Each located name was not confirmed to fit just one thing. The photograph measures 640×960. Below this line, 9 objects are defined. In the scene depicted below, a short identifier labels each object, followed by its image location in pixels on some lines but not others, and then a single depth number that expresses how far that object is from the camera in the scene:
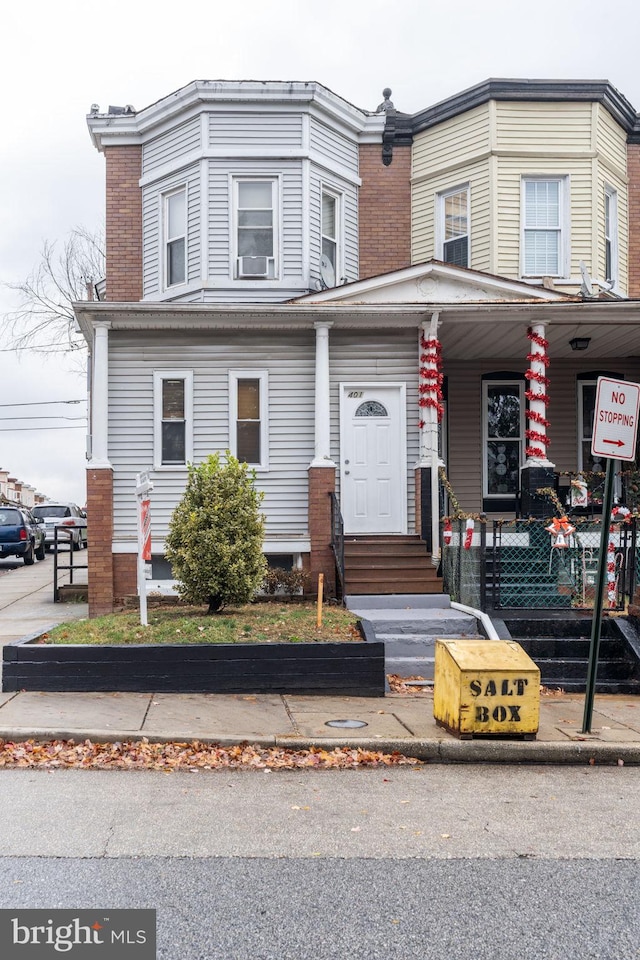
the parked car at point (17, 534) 26.62
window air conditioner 15.95
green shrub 10.83
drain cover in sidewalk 8.01
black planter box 9.09
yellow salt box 7.55
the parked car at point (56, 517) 33.44
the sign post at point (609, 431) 7.87
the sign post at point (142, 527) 10.57
